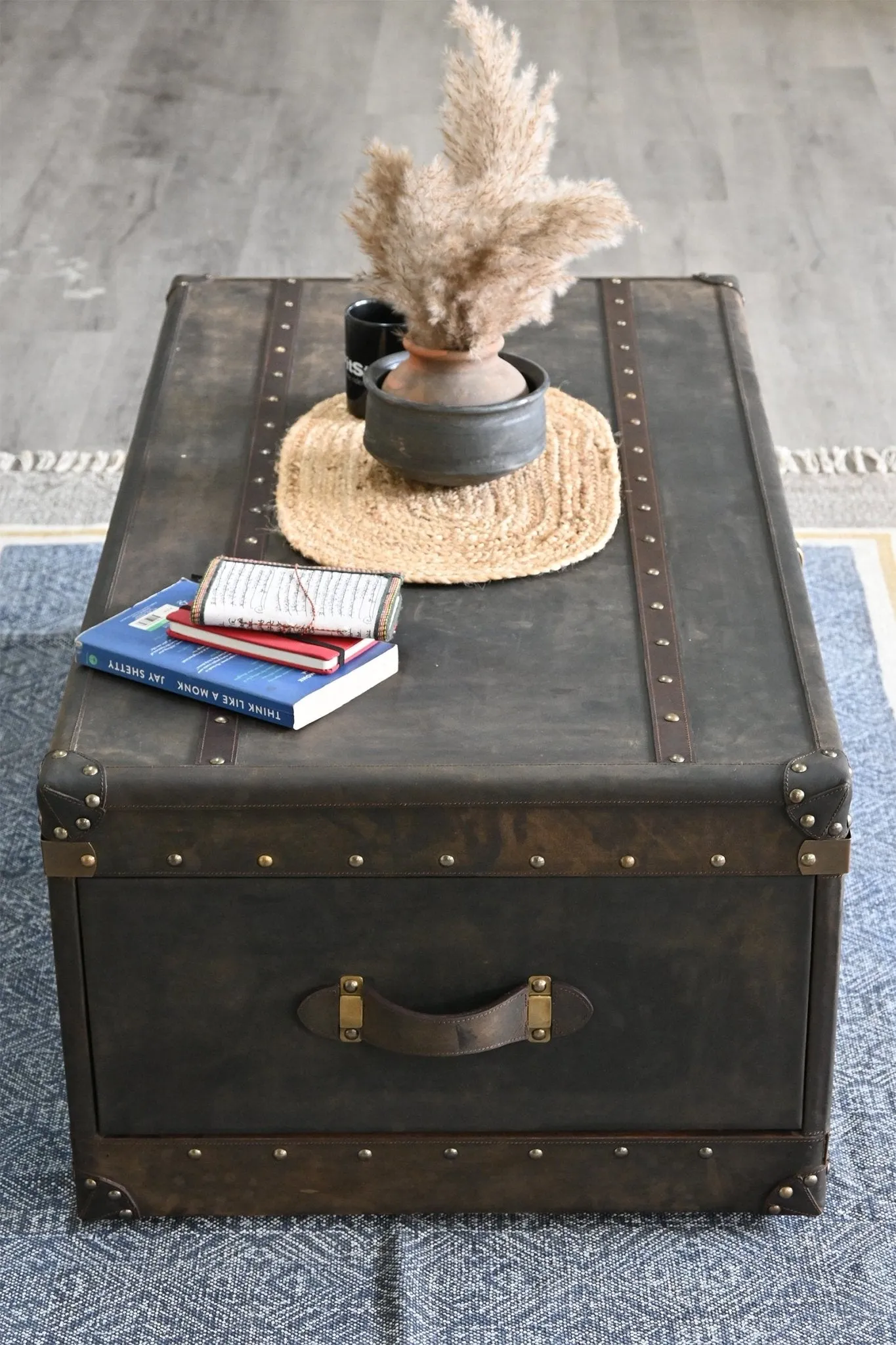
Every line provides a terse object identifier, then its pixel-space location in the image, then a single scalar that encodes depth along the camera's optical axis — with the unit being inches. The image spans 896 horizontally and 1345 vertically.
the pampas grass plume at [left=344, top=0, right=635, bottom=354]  145.2
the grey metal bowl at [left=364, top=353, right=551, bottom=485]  148.5
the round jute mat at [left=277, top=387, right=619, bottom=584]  147.2
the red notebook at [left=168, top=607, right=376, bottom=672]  138.6
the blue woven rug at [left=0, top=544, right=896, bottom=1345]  139.0
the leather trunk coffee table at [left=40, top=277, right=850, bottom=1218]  135.5
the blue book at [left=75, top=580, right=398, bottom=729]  137.3
